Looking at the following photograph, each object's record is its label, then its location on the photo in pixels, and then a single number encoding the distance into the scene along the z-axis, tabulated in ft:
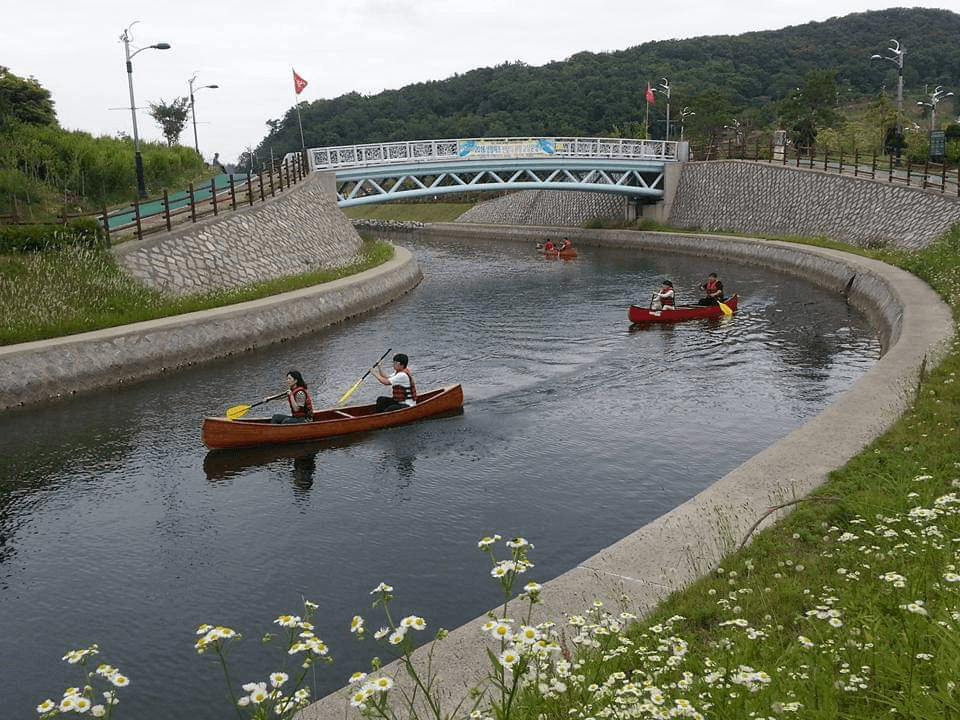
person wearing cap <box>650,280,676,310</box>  88.43
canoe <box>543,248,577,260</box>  168.35
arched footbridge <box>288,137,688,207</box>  150.10
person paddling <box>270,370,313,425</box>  52.47
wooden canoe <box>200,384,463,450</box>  50.65
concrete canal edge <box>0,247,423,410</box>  64.44
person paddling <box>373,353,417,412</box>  55.93
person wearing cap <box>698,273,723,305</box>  92.02
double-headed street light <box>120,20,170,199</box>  108.78
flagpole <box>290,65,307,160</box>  148.15
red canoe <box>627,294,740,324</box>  86.58
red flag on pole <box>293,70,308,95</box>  148.36
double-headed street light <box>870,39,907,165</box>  129.23
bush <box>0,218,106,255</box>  79.30
